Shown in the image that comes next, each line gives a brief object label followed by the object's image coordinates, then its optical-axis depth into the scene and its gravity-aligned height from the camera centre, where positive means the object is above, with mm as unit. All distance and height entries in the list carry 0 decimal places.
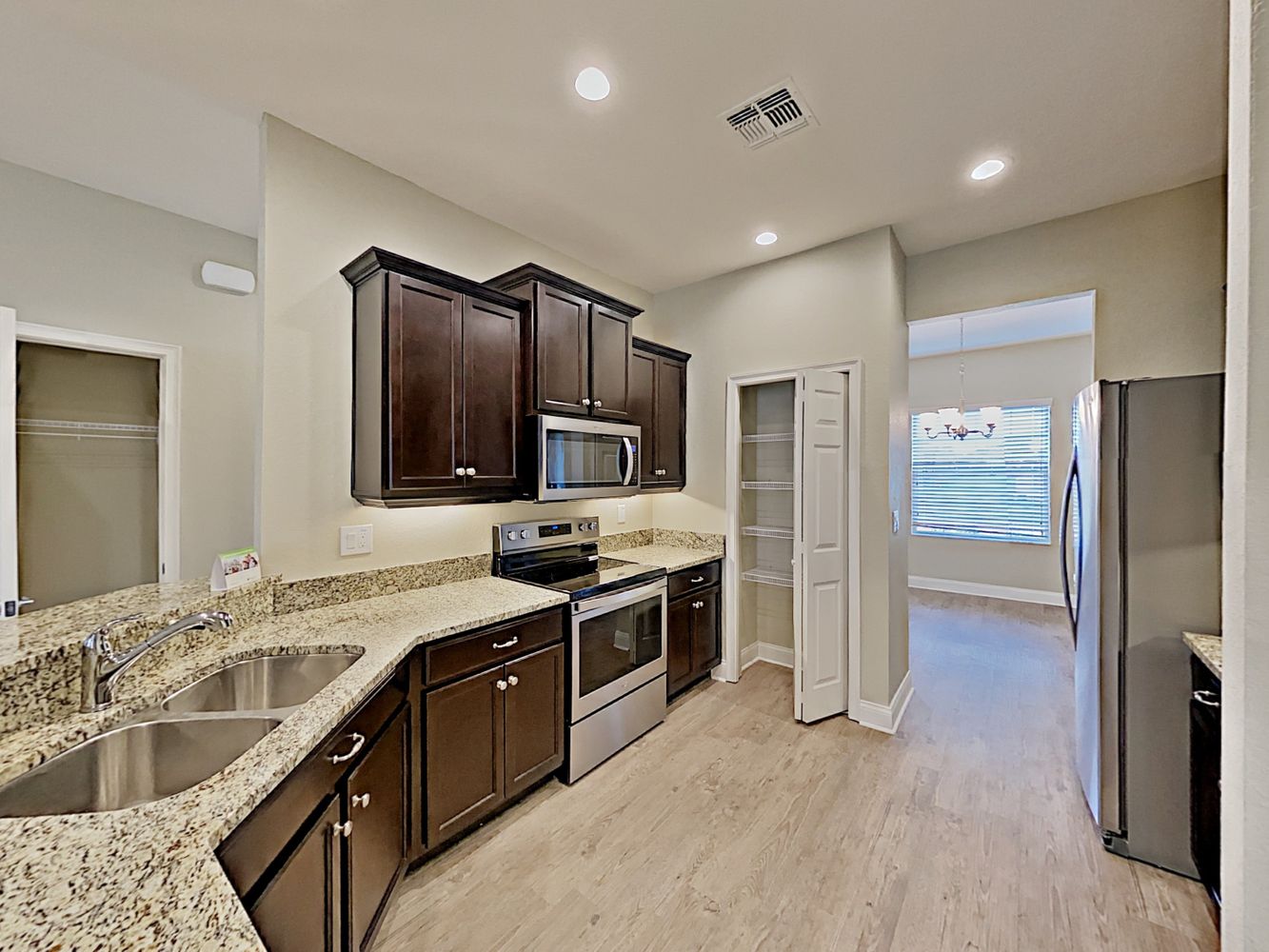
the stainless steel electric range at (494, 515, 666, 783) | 2459 -822
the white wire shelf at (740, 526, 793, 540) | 3629 -406
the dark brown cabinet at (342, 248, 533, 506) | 2109 +401
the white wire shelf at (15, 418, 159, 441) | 2529 +233
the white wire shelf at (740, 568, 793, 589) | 3555 -736
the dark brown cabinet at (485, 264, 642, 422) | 2627 +733
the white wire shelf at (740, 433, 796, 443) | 3662 +276
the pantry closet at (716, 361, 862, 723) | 2973 -377
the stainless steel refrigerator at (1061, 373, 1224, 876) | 1884 -430
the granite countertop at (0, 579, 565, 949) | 652 -599
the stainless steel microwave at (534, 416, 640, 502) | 2648 +96
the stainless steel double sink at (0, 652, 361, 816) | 1119 -699
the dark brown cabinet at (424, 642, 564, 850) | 1899 -1085
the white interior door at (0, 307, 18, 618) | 2176 +52
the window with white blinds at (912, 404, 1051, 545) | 5727 -73
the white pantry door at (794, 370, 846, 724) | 2980 -432
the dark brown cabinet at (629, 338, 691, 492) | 3436 +459
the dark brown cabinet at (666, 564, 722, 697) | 3205 -1028
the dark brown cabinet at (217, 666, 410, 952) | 1052 -918
